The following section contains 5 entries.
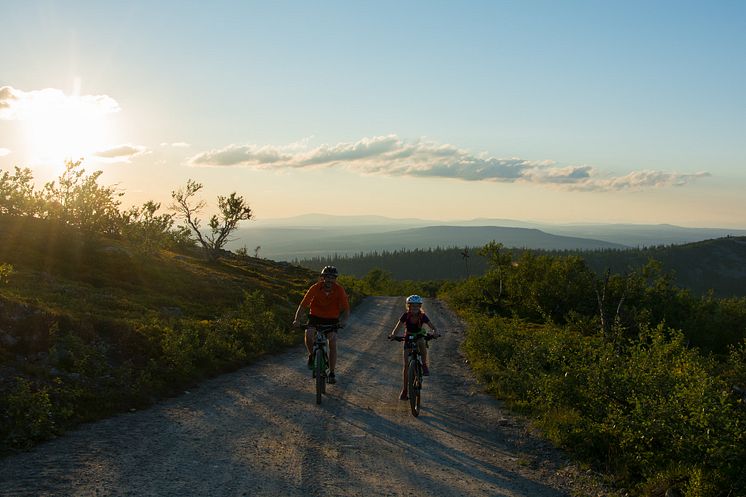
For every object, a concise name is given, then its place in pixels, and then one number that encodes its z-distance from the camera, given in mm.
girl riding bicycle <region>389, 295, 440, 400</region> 11781
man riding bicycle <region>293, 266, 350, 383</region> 12398
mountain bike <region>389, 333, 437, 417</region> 11367
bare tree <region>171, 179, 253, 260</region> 57850
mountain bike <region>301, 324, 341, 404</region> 12070
